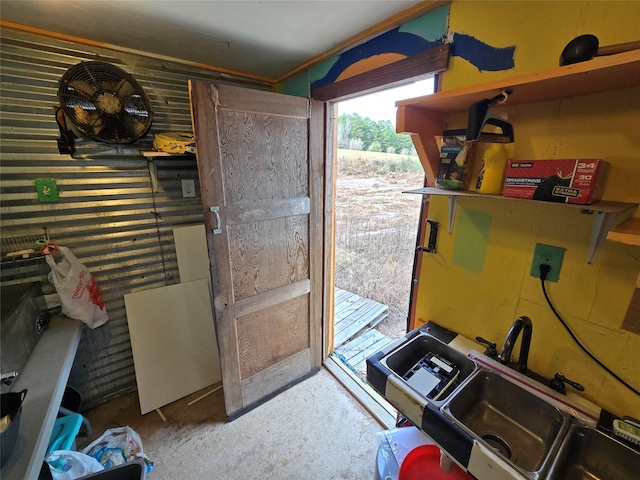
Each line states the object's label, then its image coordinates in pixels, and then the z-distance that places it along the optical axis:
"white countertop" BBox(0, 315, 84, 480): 0.85
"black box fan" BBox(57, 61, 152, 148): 1.45
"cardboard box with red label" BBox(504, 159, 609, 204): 0.74
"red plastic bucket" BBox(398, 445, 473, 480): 1.00
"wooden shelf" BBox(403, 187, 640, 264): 0.65
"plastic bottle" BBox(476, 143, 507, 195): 0.98
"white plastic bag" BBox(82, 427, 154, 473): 1.39
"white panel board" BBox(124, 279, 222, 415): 1.88
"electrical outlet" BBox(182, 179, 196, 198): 1.95
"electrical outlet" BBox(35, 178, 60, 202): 1.53
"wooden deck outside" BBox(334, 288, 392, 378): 2.40
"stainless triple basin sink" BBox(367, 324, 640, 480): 0.78
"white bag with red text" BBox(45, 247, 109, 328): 1.54
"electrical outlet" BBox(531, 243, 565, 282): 0.96
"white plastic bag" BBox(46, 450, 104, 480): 1.15
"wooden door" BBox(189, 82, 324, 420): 1.44
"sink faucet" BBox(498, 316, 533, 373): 0.92
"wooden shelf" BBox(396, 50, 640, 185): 0.62
